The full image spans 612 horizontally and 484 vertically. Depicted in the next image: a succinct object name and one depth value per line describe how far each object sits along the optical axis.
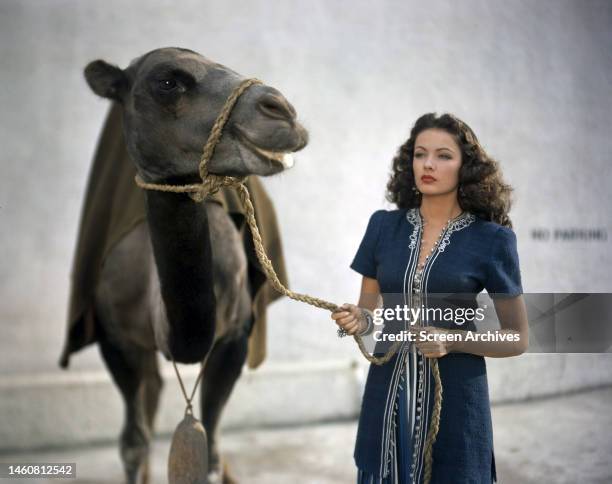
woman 1.32
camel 1.30
